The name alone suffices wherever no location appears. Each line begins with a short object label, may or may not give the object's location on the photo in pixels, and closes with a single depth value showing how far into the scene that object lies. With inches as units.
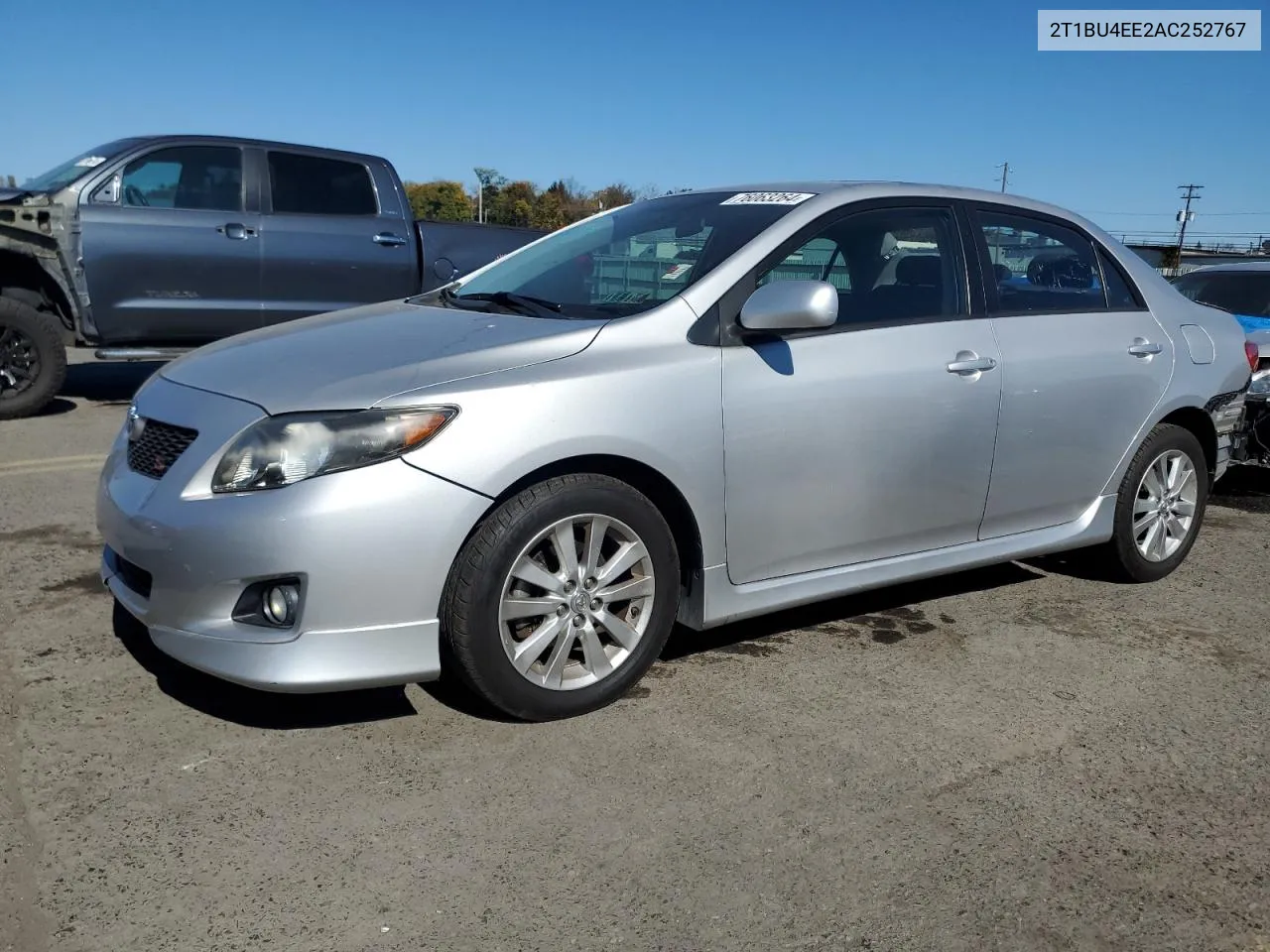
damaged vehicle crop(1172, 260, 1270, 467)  251.6
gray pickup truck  302.4
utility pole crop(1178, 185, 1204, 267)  2736.2
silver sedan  115.2
